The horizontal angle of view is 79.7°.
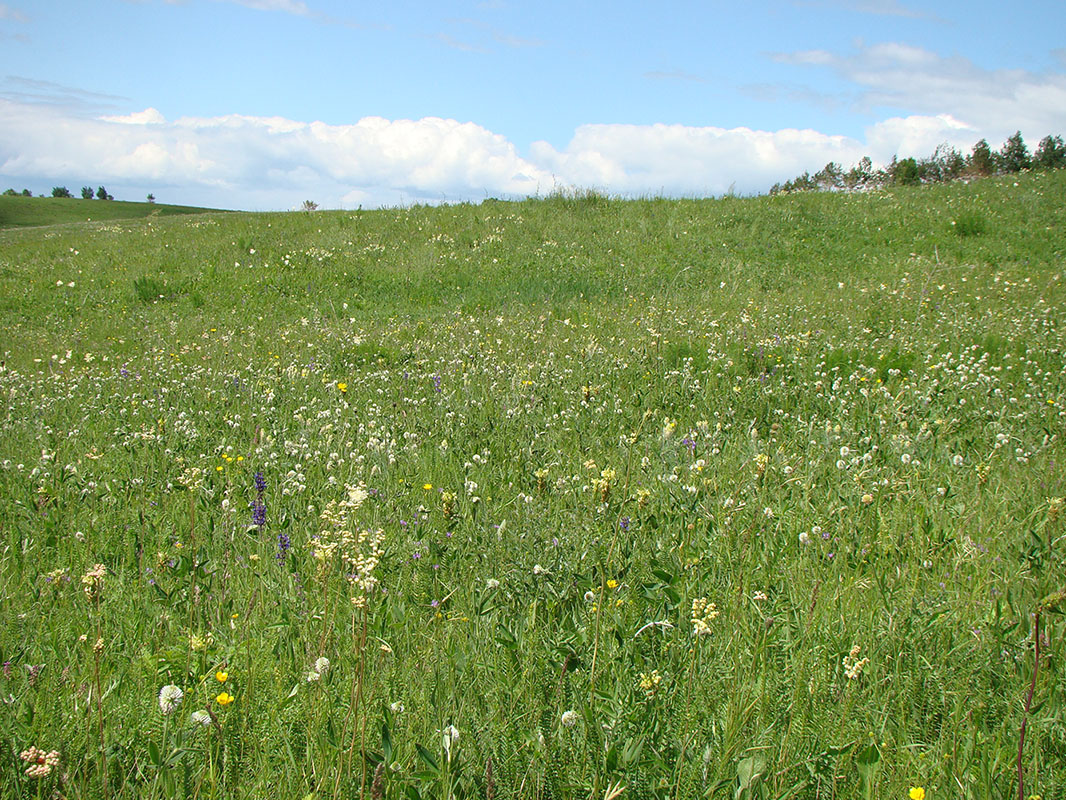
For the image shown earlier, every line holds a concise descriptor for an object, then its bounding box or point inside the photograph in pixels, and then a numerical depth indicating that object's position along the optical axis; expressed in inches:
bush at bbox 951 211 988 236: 541.6
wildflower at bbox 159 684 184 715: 73.4
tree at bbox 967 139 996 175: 1235.7
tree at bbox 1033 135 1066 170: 1140.0
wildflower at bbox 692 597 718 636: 81.4
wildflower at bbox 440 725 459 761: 71.7
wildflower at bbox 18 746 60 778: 64.1
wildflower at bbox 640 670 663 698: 82.5
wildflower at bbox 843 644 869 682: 79.7
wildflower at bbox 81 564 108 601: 71.0
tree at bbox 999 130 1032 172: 1373.0
